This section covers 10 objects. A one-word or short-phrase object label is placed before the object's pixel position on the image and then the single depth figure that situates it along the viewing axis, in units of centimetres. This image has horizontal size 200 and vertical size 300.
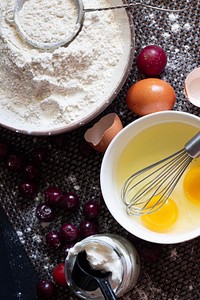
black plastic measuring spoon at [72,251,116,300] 80
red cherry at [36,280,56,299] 85
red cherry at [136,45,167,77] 85
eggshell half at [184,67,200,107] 84
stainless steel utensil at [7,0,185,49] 81
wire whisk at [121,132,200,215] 82
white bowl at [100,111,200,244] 80
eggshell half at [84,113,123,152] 83
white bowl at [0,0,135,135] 82
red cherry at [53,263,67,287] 86
